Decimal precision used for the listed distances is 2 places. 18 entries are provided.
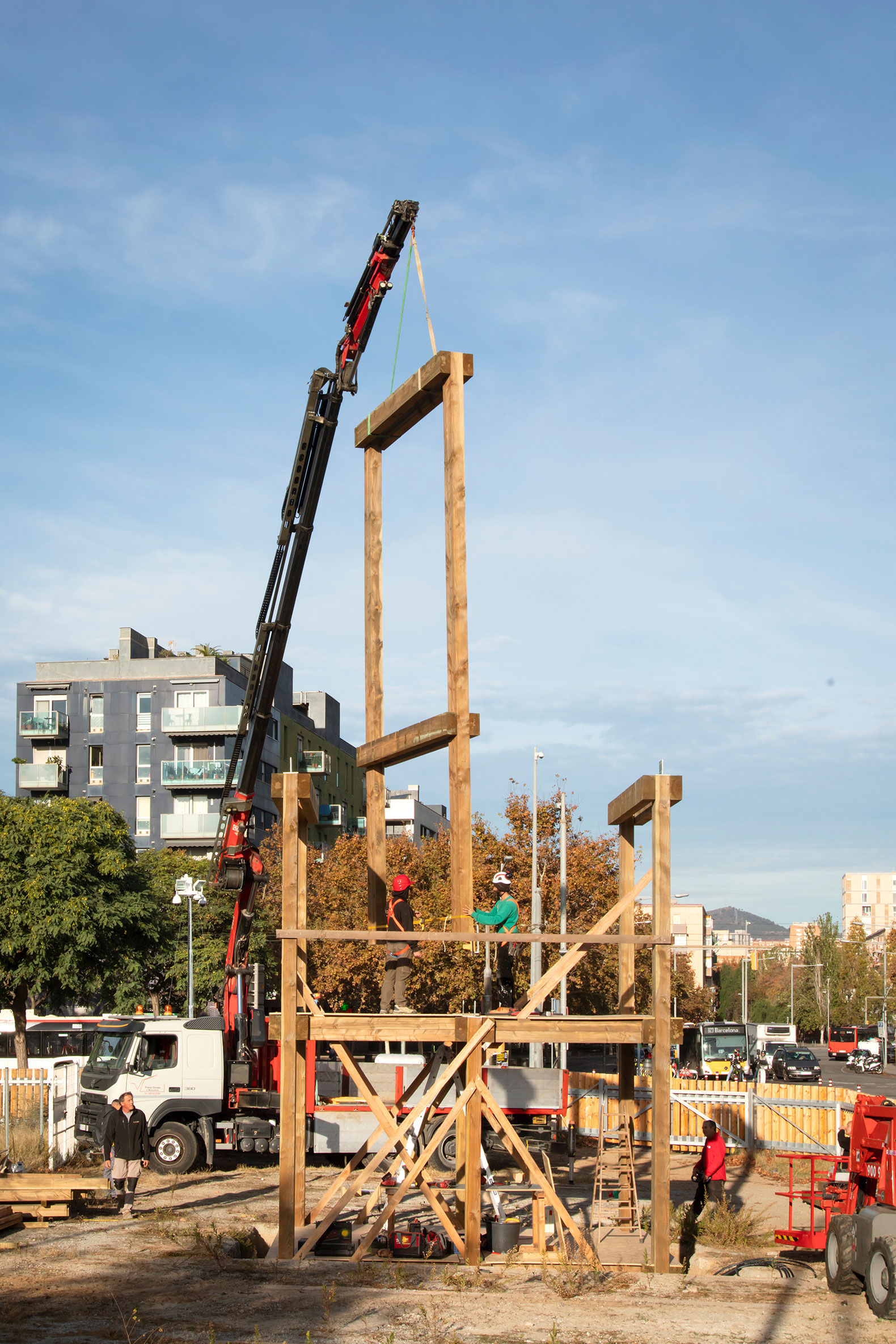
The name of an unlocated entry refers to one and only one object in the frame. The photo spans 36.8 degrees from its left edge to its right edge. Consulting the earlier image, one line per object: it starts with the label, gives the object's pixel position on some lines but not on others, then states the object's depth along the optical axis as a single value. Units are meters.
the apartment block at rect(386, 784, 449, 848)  107.81
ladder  14.52
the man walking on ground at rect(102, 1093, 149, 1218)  17.34
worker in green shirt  14.61
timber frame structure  12.74
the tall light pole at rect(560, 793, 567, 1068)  28.33
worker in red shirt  16.47
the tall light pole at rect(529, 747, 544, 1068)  29.52
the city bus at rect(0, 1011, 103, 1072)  38.44
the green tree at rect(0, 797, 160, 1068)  34.50
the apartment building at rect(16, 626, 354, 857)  67.25
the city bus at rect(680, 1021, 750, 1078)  48.19
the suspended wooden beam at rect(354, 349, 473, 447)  12.78
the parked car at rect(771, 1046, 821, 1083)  50.84
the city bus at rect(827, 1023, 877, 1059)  74.00
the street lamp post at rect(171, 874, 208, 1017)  36.16
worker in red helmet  14.29
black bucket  14.45
